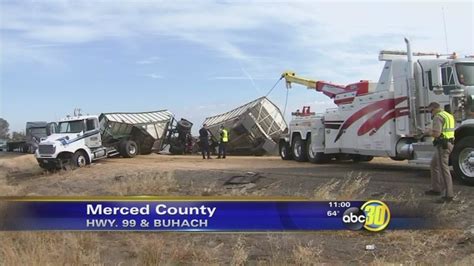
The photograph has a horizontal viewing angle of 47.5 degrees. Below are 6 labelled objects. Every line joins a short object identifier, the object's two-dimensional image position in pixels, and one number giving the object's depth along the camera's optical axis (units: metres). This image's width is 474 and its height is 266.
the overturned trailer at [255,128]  29.62
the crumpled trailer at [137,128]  28.25
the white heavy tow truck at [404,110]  12.74
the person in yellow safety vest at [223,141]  26.30
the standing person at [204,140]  26.14
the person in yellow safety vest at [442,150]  10.04
